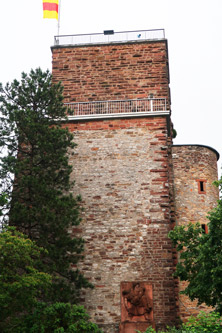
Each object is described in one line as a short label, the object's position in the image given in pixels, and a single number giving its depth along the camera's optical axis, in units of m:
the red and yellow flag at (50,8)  23.69
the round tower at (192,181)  21.05
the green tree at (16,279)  13.46
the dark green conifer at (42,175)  16.62
